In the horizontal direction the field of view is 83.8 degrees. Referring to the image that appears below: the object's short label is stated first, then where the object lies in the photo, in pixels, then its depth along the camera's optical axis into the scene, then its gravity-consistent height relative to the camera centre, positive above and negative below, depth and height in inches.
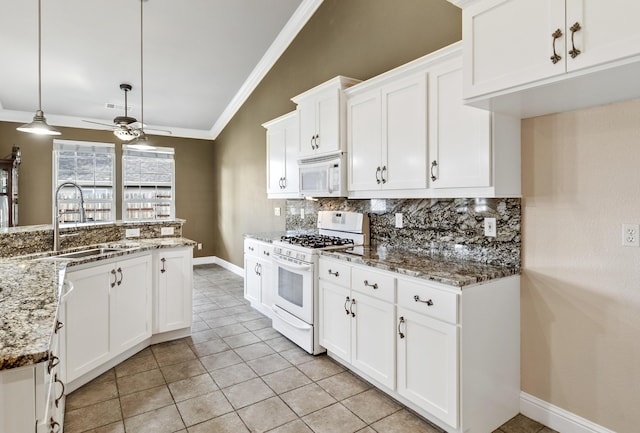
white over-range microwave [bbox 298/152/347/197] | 126.8 +15.5
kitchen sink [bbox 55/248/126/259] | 114.2 -11.9
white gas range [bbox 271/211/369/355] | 122.1 -19.5
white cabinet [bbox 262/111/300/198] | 160.6 +28.7
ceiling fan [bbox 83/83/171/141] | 162.2 +40.2
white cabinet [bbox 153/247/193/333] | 134.2 -27.7
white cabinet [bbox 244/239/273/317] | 154.6 -26.9
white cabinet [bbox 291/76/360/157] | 126.3 +37.3
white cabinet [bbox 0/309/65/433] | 37.6 -19.8
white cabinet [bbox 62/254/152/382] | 98.3 -29.3
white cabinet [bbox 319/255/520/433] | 77.3 -31.0
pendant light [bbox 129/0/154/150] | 146.6 +31.5
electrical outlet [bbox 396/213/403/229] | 120.3 -1.7
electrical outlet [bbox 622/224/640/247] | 71.4 -4.0
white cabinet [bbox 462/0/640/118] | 56.3 +28.6
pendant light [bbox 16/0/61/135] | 101.8 +26.4
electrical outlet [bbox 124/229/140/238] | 144.0 -6.4
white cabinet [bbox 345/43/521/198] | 83.7 +20.9
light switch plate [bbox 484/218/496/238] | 93.5 -3.0
